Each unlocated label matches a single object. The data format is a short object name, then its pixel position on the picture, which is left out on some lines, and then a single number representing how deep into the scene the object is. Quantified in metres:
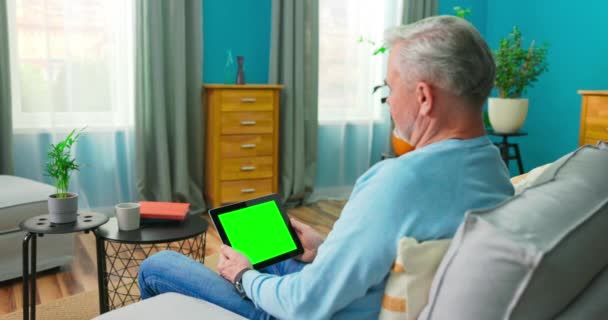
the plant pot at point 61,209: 1.84
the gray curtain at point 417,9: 4.56
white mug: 1.84
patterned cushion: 0.89
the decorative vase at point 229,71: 3.96
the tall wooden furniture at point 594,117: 3.21
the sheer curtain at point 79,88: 3.37
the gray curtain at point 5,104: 3.15
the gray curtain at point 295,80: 4.05
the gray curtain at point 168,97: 3.61
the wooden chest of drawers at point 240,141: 3.76
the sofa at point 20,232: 2.41
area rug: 2.19
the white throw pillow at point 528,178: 1.47
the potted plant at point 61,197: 1.84
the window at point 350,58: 4.43
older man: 0.94
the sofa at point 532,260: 0.71
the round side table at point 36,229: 1.78
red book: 1.94
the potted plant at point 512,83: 4.13
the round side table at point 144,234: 1.77
